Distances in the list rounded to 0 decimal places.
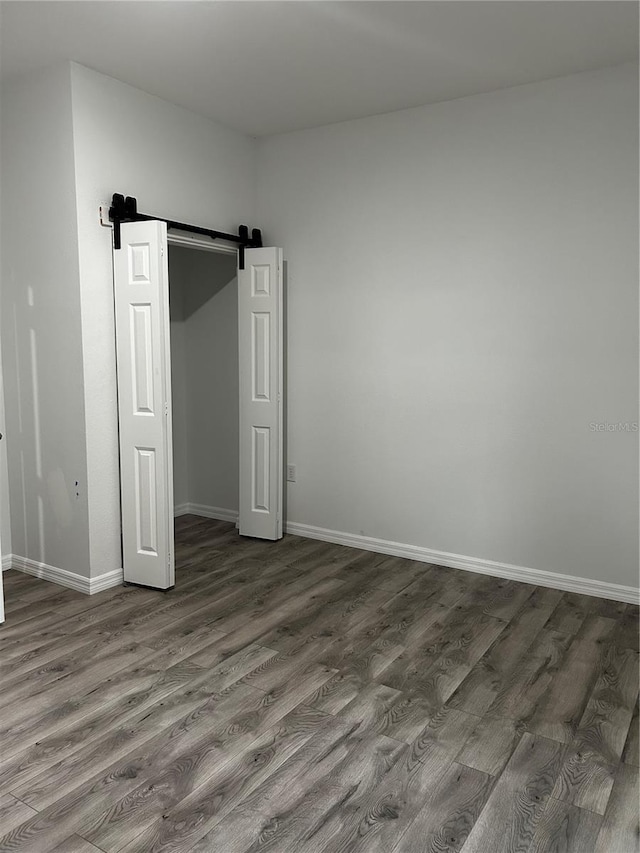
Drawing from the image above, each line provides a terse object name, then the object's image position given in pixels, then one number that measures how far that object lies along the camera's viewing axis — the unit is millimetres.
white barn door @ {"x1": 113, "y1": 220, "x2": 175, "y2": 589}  3682
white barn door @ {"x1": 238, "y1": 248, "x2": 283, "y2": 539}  4539
